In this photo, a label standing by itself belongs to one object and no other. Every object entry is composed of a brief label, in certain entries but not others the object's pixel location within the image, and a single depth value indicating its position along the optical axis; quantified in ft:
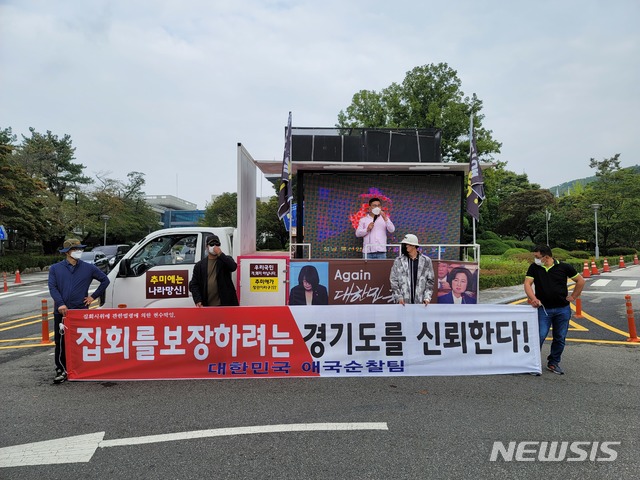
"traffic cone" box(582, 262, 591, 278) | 70.62
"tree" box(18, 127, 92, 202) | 116.47
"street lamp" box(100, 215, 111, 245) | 118.93
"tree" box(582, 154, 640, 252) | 120.26
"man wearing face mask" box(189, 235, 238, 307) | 20.58
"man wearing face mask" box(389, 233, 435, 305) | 20.03
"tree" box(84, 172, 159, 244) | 124.67
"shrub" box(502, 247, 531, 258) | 93.61
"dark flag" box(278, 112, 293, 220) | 25.89
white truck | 22.15
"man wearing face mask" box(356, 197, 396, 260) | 27.66
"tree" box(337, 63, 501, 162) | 106.22
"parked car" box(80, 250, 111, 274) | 70.16
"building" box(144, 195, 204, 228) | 274.16
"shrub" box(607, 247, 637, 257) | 137.49
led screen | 31.96
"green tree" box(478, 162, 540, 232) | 111.43
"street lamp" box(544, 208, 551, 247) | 137.23
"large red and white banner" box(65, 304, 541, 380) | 18.20
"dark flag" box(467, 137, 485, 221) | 26.30
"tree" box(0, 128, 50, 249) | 82.74
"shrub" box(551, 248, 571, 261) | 104.68
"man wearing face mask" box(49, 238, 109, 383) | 18.37
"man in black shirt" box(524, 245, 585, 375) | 19.11
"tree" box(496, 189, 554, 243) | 156.76
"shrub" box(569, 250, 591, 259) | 122.37
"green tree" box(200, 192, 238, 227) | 172.14
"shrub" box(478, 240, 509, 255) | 113.96
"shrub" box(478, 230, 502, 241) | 130.03
